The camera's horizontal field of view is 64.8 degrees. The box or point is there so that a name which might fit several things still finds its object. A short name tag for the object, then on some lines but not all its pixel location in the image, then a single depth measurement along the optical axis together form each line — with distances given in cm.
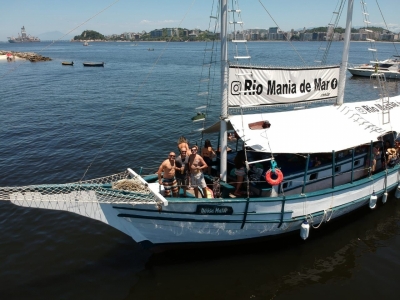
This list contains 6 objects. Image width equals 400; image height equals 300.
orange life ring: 960
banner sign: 1022
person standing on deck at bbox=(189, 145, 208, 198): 988
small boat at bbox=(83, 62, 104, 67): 6872
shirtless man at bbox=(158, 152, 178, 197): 959
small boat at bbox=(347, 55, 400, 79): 5089
